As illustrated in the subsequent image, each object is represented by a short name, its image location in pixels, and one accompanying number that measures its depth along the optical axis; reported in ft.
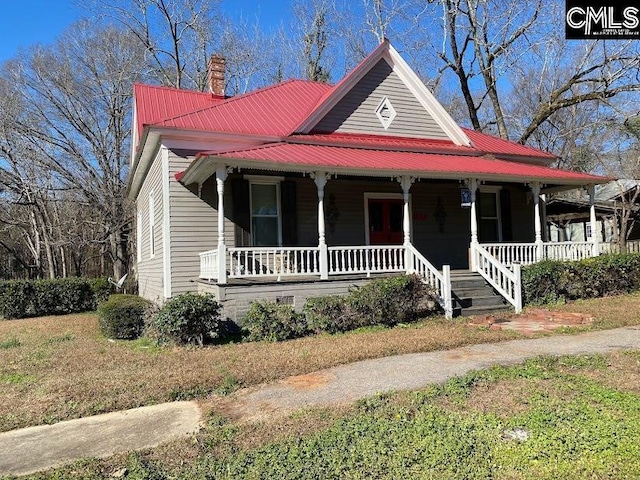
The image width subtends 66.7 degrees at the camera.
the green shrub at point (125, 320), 32.63
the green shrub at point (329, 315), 30.22
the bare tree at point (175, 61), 86.12
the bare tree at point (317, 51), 101.60
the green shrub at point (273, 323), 29.01
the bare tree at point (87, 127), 78.95
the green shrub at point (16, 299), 50.62
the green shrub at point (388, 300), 31.24
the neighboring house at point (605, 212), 74.02
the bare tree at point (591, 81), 67.05
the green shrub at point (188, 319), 27.43
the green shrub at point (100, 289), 55.72
